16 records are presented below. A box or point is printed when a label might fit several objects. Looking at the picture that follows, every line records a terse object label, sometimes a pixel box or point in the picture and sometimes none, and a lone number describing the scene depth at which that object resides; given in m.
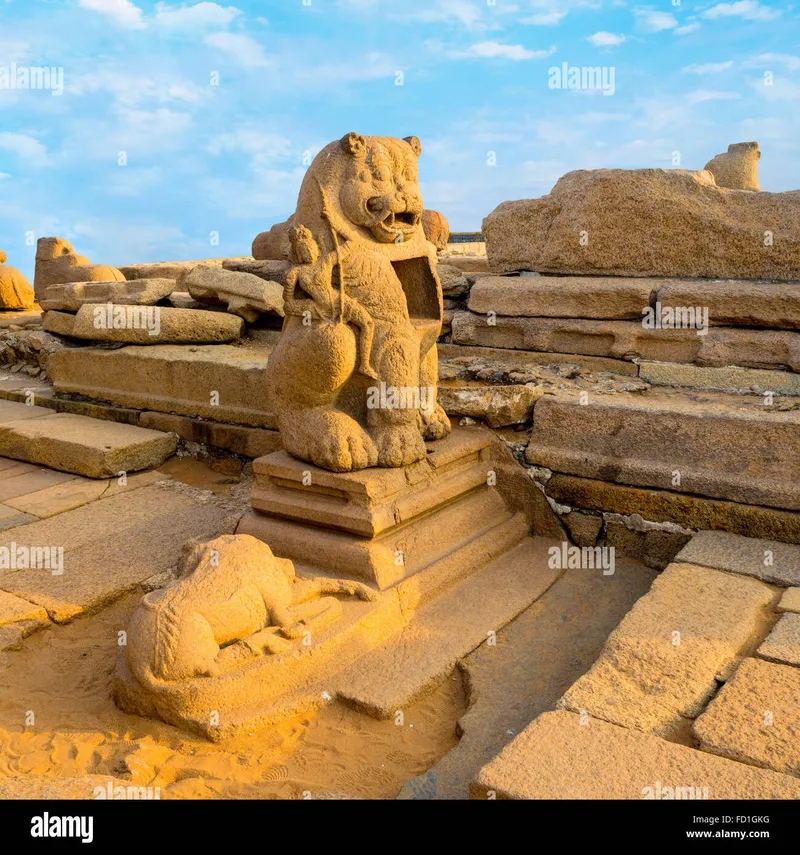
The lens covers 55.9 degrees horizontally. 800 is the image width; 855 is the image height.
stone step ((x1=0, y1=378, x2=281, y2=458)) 4.91
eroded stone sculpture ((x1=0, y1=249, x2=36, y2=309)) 9.66
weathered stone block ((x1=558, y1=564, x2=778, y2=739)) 2.27
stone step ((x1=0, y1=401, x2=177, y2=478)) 4.73
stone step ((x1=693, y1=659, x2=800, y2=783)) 2.05
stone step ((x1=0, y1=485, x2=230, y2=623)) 3.32
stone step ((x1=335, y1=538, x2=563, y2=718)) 2.64
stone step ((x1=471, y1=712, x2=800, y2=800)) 1.91
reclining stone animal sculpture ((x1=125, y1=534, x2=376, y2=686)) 2.44
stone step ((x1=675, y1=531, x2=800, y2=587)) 3.05
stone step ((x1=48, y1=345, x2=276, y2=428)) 4.94
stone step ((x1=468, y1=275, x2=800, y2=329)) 3.98
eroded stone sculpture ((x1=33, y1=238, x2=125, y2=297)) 10.01
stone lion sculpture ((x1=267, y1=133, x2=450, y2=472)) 3.21
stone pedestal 3.18
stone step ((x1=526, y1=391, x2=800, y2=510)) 3.34
